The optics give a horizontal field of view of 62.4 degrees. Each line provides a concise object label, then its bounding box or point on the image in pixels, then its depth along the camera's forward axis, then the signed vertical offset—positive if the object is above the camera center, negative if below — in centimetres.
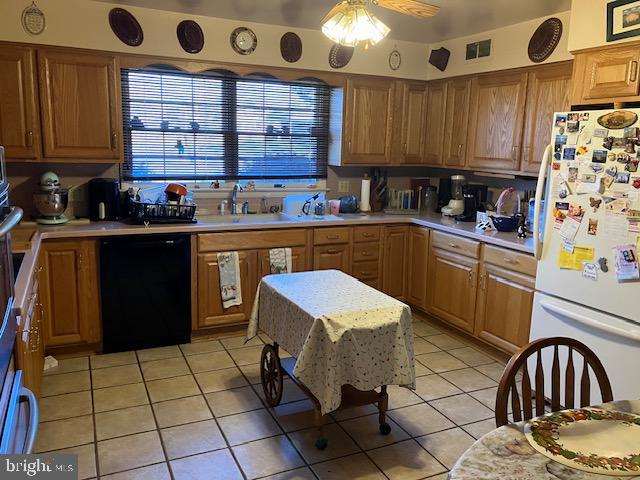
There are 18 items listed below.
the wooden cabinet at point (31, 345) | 218 -94
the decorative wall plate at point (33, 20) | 347 +85
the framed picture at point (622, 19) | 258 +72
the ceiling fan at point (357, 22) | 220 +57
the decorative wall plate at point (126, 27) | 371 +88
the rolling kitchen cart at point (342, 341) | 239 -86
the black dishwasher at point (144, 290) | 363 -96
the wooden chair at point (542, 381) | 160 -70
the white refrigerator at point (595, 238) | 258 -39
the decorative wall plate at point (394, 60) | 467 +87
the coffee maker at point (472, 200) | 444 -34
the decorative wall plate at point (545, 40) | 367 +85
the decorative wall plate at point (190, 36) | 393 +87
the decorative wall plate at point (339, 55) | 445 +85
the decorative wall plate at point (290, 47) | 428 +88
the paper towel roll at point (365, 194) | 484 -33
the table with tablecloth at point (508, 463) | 125 -73
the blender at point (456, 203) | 462 -37
